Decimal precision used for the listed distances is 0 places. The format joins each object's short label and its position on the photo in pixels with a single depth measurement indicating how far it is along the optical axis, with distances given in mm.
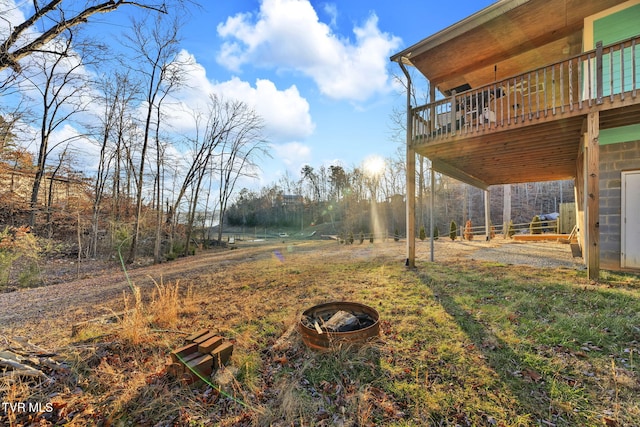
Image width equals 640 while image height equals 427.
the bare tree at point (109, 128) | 13242
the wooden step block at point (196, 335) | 2992
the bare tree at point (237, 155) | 17375
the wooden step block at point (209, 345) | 2740
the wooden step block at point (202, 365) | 2520
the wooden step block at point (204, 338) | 2898
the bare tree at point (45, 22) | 3037
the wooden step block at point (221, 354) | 2703
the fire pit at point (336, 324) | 2928
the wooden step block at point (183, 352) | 2595
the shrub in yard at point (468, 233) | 14485
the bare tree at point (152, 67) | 11727
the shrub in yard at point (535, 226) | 13519
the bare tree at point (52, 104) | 12320
